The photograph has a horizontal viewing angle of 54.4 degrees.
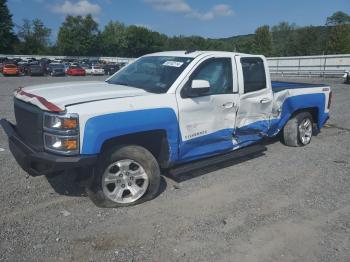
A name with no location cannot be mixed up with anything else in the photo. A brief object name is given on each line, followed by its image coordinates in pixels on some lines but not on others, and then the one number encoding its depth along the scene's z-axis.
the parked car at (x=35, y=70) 36.58
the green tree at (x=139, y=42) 110.62
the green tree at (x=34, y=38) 95.56
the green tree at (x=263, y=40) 83.75
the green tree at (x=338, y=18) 90.19
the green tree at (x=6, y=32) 87.38
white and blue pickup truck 3.75
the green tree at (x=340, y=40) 64.75
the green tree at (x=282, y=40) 92.25
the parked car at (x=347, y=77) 23.37
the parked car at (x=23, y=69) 38.33
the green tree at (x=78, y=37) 100.56
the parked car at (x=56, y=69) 37.80
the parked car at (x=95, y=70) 42.78
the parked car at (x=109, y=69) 45.51
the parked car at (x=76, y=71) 40.81
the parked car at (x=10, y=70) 35.12
